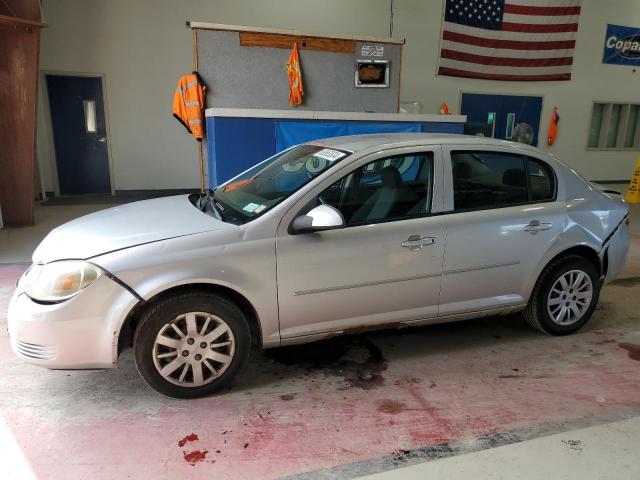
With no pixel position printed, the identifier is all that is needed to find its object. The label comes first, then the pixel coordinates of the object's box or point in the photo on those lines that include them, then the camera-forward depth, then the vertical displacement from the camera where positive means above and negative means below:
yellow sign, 10.69 -1.09
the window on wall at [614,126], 13.33 +0.33
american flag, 11.06 +2.26
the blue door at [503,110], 11.90 +0.64
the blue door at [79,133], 9.45 -0.14
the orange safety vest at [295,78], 6.80 +0.74
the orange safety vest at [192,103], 6.52 +0.35
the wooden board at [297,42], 6.62 +1.23
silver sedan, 2.60 -0.74
